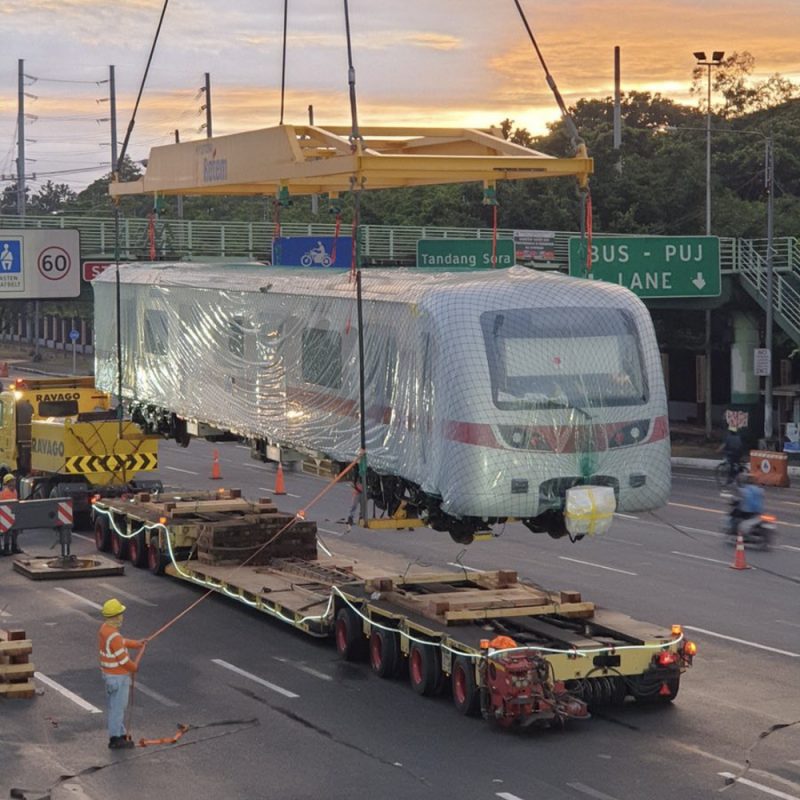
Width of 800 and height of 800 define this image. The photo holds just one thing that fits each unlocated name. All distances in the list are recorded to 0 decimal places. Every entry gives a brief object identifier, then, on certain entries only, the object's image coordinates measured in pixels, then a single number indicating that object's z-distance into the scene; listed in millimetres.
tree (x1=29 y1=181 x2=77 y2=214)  175125
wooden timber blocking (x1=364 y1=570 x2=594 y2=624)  21250
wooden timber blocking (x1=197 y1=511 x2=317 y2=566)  28547
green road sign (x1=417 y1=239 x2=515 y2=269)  55497
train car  19531
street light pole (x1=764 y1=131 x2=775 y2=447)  51594
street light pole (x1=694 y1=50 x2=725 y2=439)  57938
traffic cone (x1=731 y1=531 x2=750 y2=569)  31422
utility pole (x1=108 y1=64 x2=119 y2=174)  102550
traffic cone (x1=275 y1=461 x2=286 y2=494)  43506
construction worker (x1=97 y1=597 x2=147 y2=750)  18719
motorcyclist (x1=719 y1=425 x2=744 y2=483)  43531
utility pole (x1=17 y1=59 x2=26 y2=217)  100500
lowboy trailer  19328
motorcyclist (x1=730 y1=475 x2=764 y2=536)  34094
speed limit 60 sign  52375
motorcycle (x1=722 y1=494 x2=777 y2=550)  34062
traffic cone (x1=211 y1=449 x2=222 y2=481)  47625
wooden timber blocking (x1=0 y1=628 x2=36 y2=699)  21359
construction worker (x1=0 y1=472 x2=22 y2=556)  33781
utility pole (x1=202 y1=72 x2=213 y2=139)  86812
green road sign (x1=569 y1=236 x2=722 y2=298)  52438
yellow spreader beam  21156
